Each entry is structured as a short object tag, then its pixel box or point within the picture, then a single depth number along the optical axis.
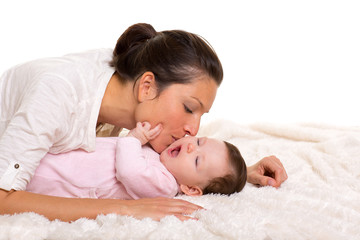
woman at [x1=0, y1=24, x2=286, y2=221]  1.25
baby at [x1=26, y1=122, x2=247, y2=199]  1.44
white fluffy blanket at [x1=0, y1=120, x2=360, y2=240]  1.14
